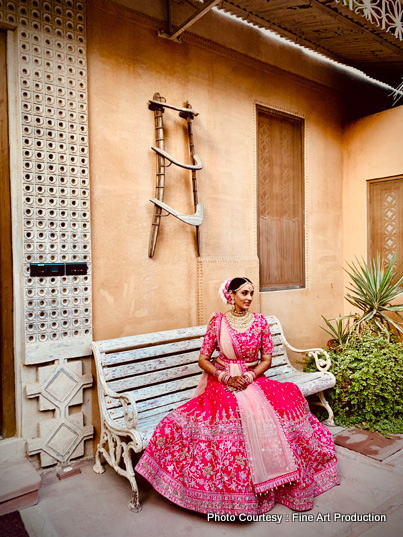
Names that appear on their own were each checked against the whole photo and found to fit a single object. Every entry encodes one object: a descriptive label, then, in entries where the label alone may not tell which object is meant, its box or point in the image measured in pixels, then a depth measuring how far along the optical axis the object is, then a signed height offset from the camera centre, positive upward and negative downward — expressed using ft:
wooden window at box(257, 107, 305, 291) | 16.53 +2.51
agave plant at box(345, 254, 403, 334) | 15.48 -1.41
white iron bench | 9.69 -3.46
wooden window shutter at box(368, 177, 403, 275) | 17.90 +1.84
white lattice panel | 10.58 +2.75
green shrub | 13.25 -4.13
